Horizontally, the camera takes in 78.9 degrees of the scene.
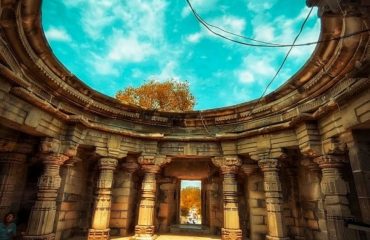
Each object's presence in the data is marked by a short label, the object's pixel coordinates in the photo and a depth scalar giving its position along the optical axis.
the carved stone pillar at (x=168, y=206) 9.38
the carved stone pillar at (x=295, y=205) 7.00
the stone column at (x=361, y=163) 4.37
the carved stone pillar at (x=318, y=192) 6.14
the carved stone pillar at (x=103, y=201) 6.82
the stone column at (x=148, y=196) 7.46
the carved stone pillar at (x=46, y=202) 5.52
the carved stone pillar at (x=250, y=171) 7.73
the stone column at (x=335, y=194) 4.97
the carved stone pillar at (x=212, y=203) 8.99
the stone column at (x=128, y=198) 8.04
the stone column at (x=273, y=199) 6.34
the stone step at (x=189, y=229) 9.16
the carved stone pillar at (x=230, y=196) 7.16
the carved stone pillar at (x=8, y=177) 5.86
